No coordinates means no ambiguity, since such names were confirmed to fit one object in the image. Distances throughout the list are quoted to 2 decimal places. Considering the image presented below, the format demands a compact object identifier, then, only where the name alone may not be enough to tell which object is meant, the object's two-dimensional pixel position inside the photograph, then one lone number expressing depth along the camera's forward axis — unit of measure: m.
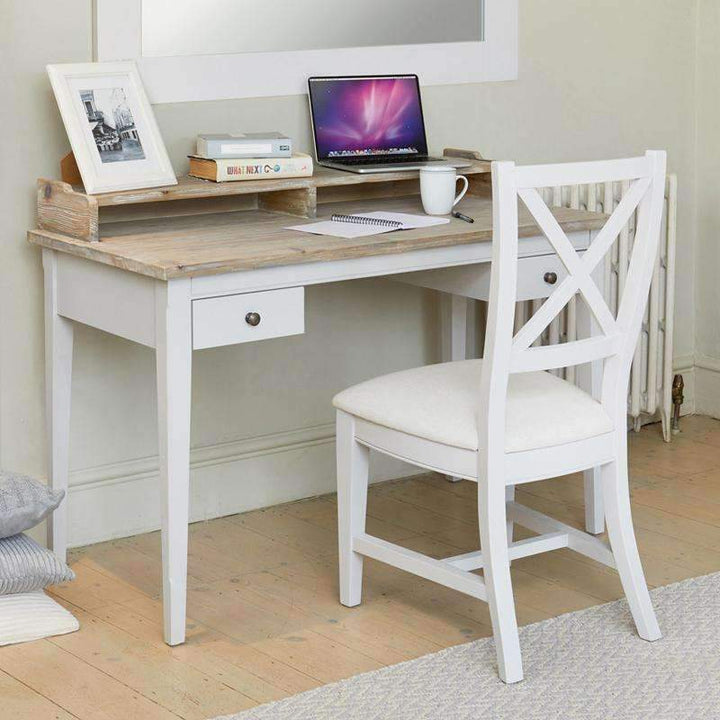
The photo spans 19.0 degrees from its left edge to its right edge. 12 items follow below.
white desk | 3.64
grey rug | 3.41
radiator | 5.34
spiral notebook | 4.03
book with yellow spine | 4.22
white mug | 4.32
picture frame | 4.00
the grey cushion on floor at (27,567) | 3.90
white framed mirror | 4.34
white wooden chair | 3.46
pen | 4.30
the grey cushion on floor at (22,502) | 3.91
